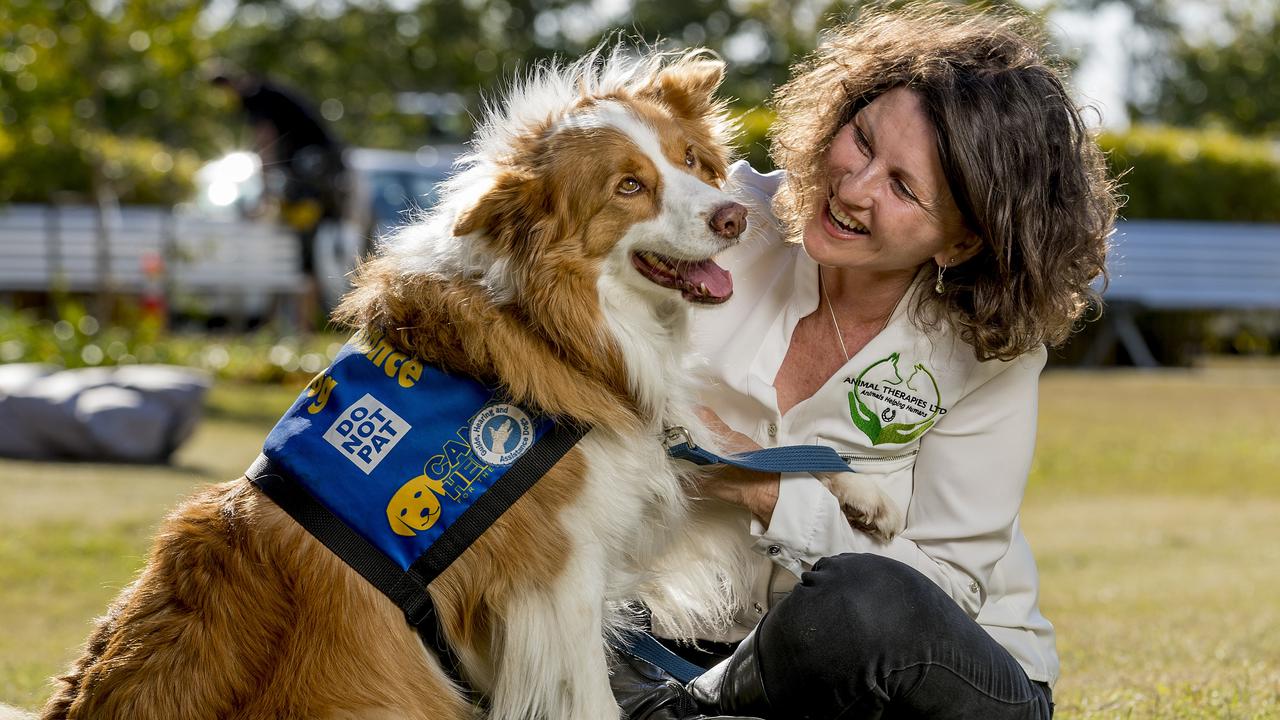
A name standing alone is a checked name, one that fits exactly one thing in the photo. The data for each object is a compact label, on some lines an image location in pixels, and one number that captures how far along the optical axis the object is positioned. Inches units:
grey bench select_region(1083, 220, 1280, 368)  622.8
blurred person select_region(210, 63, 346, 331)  619.5
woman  109.1
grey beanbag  338.0
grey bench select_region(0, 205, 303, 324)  593.6
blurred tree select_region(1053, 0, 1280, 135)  1357.0
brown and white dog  101.9
